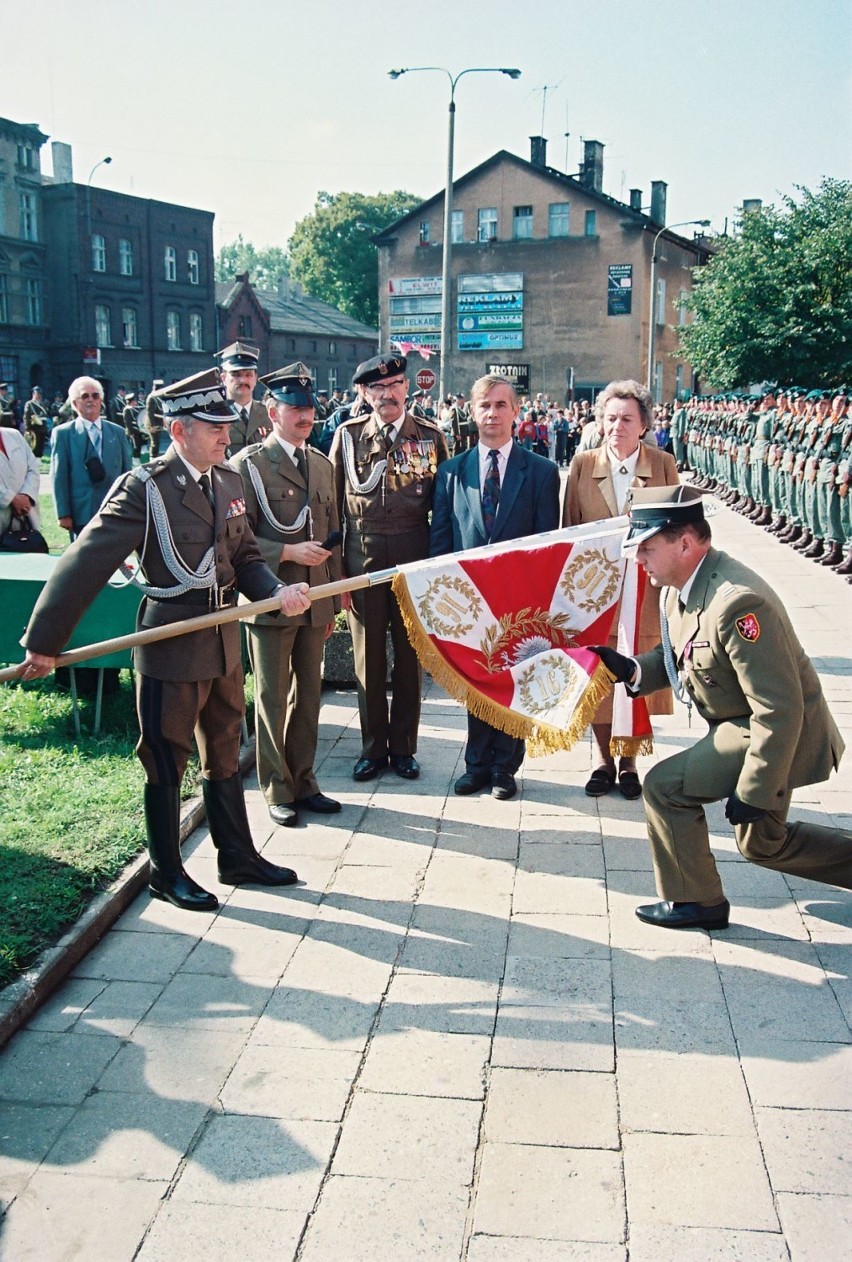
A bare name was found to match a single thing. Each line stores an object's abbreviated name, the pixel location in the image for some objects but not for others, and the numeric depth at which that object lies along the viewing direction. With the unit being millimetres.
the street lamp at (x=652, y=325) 43075
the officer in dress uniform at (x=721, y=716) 4098
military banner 5191
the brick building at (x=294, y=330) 61906
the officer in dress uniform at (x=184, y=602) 4477
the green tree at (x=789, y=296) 27734
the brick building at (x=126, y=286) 49250
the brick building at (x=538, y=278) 50438
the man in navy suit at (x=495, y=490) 5867
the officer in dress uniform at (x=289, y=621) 5680
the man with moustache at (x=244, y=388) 8008
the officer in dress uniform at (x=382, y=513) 6191
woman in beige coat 5941
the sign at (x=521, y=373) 52250
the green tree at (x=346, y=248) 72688
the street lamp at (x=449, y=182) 23953
